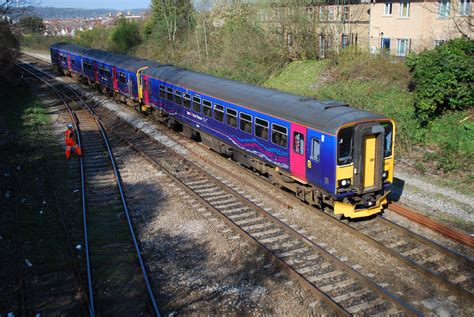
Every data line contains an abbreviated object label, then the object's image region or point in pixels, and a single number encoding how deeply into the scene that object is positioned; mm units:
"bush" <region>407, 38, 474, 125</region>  17141
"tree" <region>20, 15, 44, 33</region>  77375
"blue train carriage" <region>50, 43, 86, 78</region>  35281
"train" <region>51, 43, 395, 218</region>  10758
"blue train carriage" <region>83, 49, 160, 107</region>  24067
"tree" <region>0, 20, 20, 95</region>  29162
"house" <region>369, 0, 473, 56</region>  25078
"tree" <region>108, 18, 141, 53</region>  53312
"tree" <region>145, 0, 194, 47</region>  43719
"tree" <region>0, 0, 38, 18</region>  25625
